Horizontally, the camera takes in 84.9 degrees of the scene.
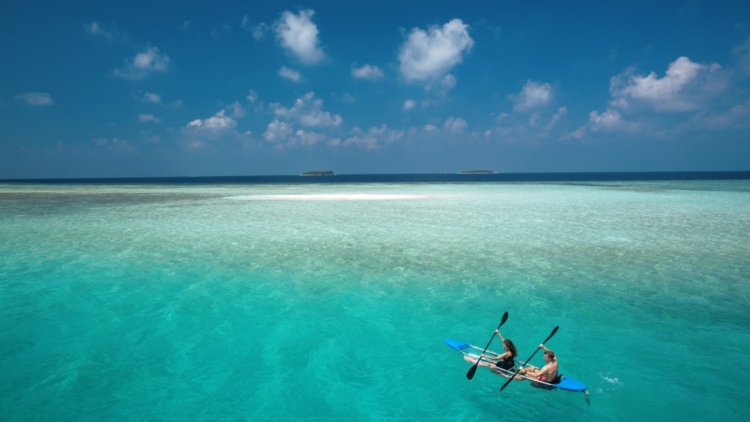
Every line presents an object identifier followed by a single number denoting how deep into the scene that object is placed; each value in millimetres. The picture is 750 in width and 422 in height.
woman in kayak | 6430
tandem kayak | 5859
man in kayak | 6004
